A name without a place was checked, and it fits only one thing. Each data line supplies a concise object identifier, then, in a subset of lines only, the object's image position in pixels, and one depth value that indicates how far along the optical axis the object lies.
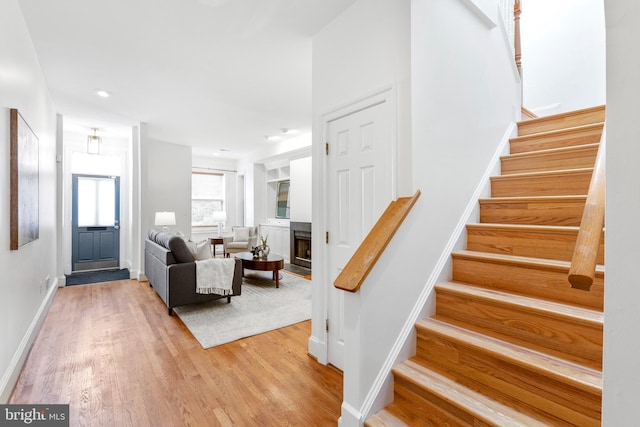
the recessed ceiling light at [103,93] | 3.70
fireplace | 6.33
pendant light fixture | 5.76
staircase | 1.30
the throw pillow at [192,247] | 3.81
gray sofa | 3.41
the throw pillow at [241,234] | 7.04
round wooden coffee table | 4.59
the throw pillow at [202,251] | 3.83
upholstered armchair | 6.81
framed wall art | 2.03
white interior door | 2.03
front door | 5.72
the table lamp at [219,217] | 7.80
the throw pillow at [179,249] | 3.50
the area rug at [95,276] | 5.07
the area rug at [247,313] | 2.97
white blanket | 3.56
